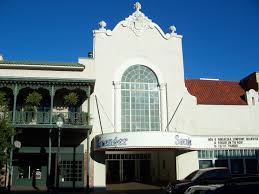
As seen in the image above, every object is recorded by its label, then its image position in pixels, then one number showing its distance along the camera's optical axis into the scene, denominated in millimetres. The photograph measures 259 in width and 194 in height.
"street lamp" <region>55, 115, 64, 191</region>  13694
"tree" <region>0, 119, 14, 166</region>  14270
